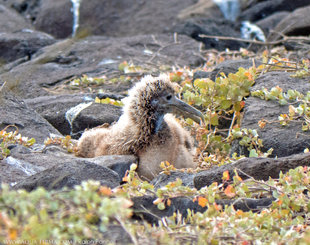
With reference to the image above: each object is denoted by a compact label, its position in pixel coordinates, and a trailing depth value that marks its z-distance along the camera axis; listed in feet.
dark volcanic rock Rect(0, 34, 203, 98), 67.56
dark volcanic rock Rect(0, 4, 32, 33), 99.47
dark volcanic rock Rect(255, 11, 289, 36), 95.95
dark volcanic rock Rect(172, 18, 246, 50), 84.02
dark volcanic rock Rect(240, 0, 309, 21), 105.40
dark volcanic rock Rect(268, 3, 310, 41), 82.17
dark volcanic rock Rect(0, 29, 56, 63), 83.15
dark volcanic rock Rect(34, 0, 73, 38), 105.19
